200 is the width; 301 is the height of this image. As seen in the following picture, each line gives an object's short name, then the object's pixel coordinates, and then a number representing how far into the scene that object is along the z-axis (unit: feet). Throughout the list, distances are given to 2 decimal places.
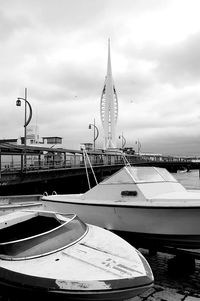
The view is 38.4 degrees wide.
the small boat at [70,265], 13.80
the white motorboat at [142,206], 23.06
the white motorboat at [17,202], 34.42
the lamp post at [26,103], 90.08
